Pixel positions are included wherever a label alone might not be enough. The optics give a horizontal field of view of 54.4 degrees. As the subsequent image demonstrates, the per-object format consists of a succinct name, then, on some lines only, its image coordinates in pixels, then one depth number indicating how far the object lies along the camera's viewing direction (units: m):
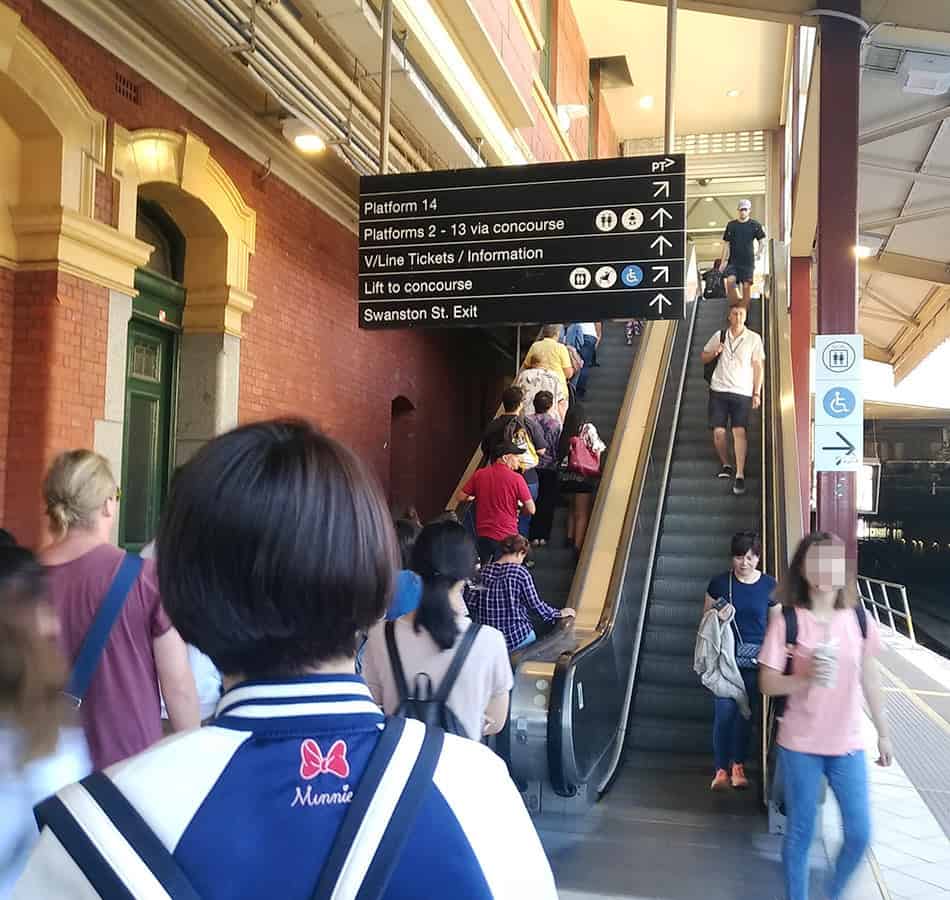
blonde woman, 2.20
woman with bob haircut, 0.77
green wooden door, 6.61
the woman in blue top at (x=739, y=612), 5.07
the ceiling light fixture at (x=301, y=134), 7.06
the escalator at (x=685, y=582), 6.25
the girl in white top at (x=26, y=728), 1.39
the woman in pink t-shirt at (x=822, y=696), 3.16
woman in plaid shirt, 5.00
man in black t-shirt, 10.80
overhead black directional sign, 5.34
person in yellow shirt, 8.69
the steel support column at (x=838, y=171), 6.17
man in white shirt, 8.11
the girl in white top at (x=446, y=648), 2.81
